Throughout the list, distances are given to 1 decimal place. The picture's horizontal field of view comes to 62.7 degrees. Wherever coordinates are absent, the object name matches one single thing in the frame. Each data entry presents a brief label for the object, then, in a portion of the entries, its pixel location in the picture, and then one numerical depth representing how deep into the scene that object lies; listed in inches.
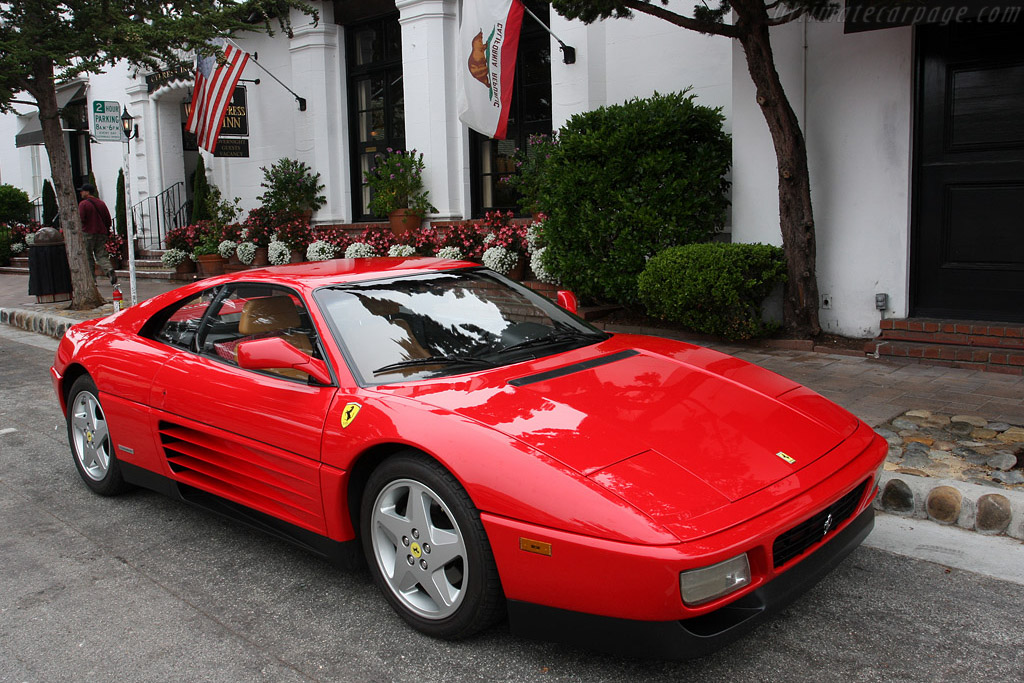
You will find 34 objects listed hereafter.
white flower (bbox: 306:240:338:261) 542.3
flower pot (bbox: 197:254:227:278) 610.9
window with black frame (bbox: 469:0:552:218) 460.8
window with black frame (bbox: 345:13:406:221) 557.3
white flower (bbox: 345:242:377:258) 514.6
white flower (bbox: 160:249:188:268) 632.4
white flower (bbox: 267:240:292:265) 560.1
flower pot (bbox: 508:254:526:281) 420.5
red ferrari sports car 102.3
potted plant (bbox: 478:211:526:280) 415.2
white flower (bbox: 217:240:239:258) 593.3
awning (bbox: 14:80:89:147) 831.7
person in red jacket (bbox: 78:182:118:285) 626.2
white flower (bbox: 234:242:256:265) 579.2
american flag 561.6
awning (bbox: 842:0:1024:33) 251.3
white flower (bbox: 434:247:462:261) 444.6
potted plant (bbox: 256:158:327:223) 583.5
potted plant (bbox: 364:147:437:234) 501.0
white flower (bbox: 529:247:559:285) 378.9
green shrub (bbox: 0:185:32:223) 899.4
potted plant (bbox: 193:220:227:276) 611.5
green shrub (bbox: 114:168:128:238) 770.8
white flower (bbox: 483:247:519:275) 414.0
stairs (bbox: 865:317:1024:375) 262.8
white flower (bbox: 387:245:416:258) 483.5
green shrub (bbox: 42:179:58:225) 882.1
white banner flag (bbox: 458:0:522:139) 359.6
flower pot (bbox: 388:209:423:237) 500.7
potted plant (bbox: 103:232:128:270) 716.0
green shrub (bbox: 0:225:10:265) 831.7
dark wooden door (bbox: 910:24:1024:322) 272.2
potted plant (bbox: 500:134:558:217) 395.2
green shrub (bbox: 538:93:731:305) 321.1
